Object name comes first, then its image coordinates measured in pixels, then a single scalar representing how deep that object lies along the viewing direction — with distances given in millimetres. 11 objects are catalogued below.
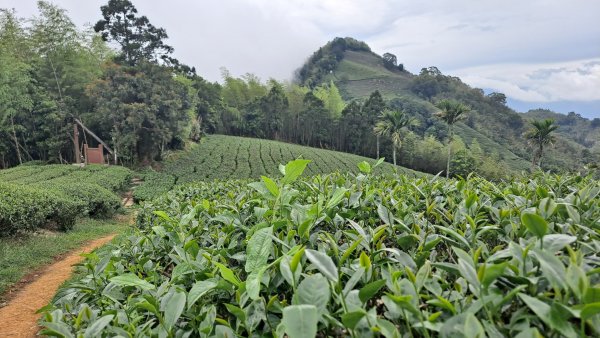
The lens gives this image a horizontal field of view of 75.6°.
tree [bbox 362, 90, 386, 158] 38719
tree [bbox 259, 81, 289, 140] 42250
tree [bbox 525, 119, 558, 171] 27328
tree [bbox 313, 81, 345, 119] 42750
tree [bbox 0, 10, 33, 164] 22094
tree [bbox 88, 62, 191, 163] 21047
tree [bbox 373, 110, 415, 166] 32291
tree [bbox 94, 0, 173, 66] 26656
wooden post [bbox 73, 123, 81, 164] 21584
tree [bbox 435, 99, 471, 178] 31594
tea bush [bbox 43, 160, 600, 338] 687
